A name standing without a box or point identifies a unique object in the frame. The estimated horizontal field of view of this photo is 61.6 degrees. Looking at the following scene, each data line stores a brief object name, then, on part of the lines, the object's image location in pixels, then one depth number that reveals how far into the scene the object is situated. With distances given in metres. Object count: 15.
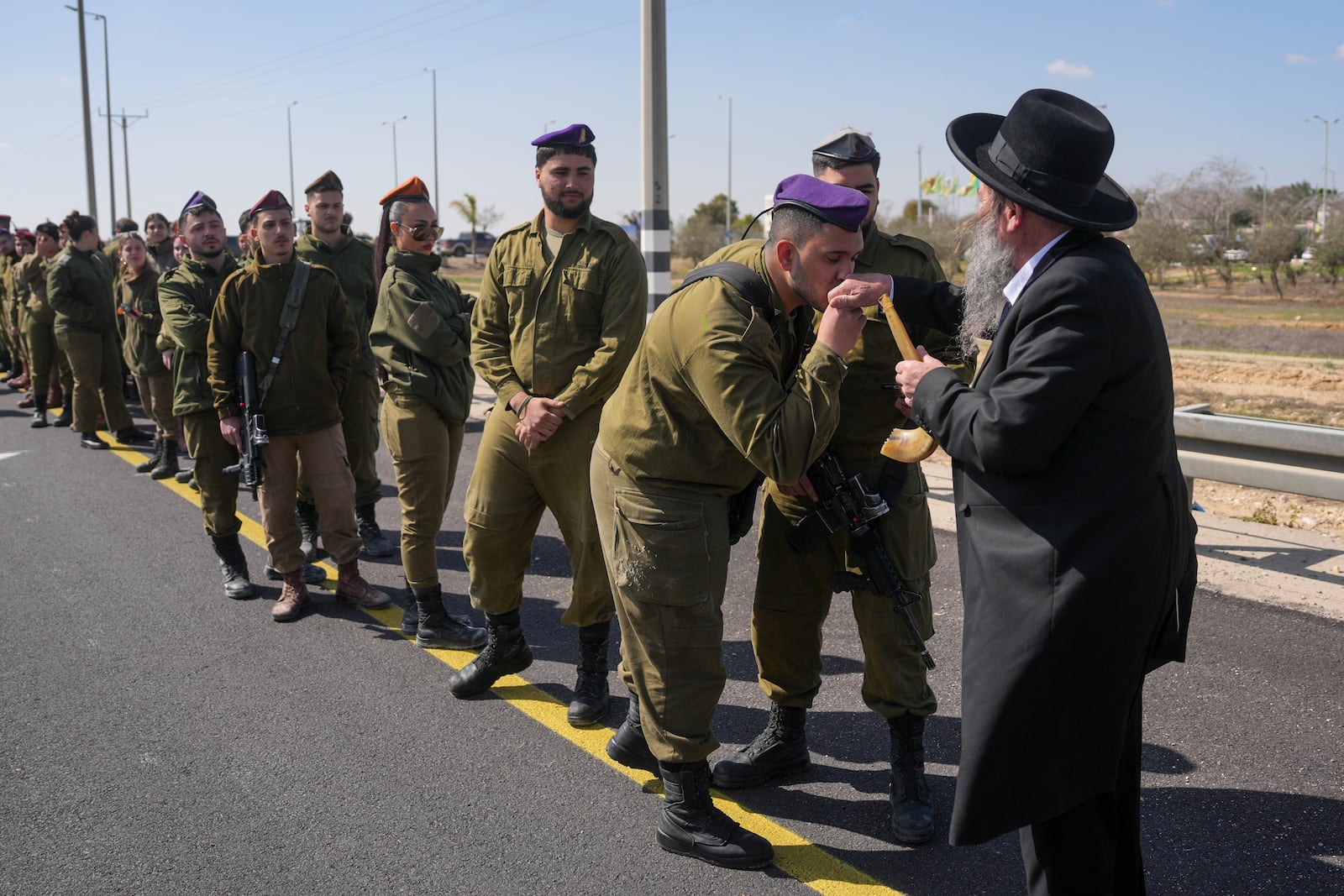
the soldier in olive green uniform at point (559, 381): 4.46
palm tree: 78.67
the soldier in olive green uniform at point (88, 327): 10.70
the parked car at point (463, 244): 72.62
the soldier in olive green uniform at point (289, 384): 5.86
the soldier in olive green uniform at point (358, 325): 7.18
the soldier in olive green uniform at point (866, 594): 3.68
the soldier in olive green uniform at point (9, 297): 14.37
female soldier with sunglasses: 5.35
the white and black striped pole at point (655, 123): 10.36
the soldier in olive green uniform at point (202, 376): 6.34
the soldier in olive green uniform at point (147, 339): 9.41
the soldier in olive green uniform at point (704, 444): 3.06
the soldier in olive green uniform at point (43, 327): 12.30
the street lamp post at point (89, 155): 28.48
